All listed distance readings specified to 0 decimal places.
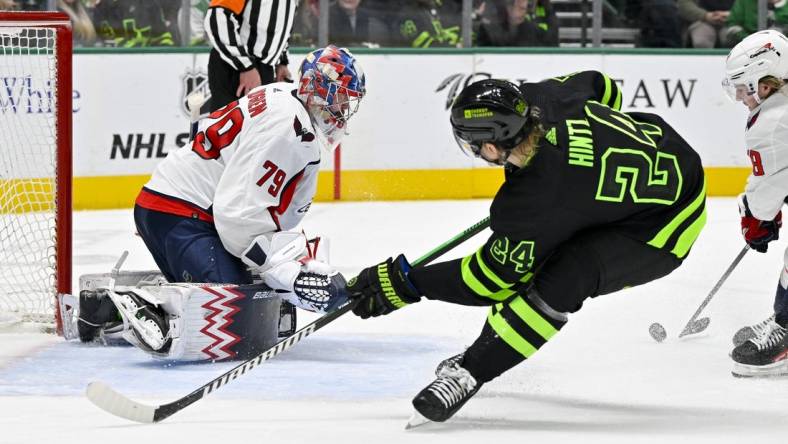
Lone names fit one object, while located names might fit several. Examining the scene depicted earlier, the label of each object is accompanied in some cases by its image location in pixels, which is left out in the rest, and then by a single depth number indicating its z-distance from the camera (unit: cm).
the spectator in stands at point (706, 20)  1559
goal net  743
